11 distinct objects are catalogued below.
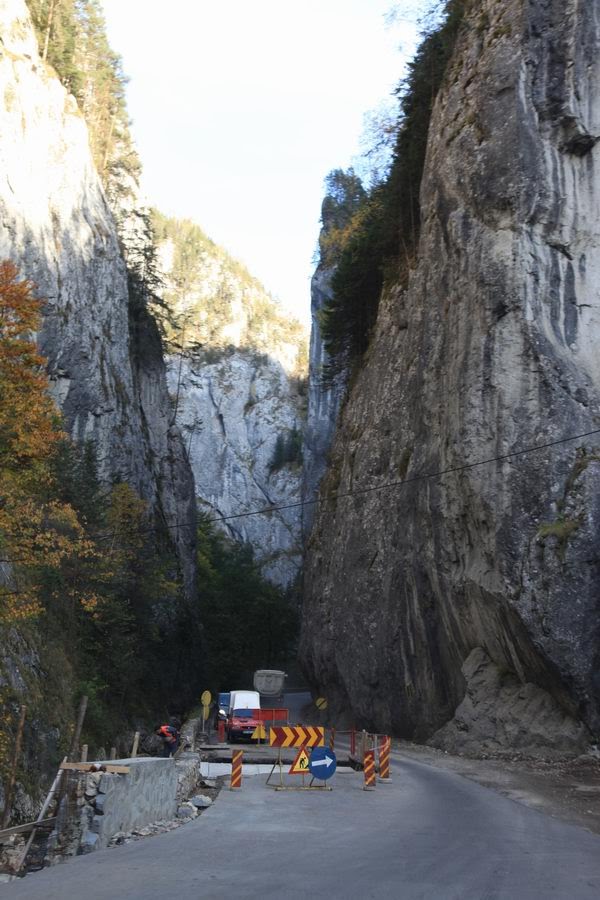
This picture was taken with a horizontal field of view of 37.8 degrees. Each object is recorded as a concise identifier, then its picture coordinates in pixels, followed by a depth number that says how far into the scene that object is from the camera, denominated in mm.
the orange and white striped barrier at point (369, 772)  16734
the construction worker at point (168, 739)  20484
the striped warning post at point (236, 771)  16172
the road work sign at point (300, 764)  17406
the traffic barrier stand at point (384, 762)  18156
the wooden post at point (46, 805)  11558
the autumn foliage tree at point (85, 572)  19734
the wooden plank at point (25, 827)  11878
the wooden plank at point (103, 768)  10484
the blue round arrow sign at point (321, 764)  16281
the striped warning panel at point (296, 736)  17203
